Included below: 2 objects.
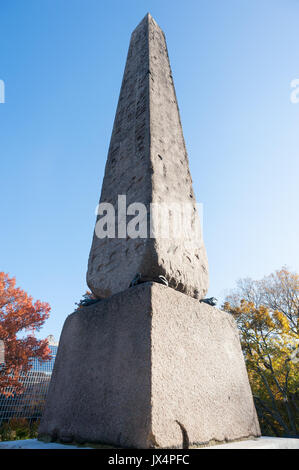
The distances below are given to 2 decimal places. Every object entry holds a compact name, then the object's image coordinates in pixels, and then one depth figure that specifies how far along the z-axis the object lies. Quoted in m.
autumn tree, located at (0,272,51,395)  13.76
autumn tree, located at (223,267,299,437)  9.59
